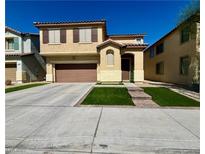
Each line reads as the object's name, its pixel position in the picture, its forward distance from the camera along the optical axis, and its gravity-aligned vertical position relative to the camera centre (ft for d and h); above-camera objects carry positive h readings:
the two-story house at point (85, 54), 54.49 +8.68
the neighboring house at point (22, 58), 62.44 +8.14
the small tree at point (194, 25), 35.89 +13.80
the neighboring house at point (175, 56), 44.55 +7.87
